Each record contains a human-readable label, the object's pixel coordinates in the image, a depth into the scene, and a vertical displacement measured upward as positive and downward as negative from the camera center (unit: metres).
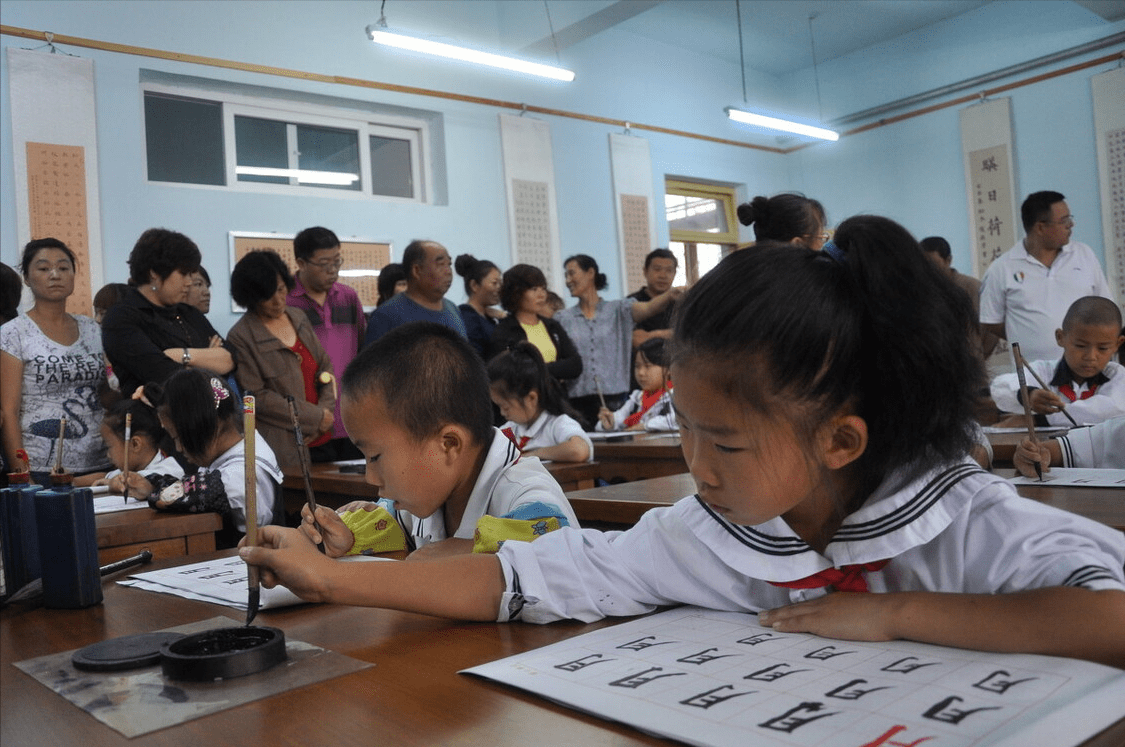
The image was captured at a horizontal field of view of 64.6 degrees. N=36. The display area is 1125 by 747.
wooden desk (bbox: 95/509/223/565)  1.77 -0.23
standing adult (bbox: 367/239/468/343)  3.81 +0.50
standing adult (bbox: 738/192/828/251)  2.55 +0.46
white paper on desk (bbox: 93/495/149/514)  2.15 -0.20
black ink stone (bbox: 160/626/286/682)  0.73 -0.20
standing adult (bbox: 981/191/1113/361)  4.22 +0.40
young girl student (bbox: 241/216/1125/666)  0.71 -0.06
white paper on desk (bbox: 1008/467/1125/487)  1.43 -0.20
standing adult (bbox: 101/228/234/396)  2.93 +0.34
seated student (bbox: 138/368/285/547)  2.05 -0.10
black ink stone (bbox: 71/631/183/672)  0.78 -0.20
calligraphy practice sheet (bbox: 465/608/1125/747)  0.53 -0.21
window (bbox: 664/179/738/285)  7.70 +1.46
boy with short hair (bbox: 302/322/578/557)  1.21 -0.06
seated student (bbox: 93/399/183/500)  2.80 -0.03
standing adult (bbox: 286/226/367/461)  3.82 +0.51
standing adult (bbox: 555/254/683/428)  4.75 +0.33
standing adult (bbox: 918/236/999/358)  4.46 +0.62
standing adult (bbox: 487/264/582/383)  4.27 +0.35
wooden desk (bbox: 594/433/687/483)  2.95 -0.23
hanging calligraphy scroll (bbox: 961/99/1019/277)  6.94 +1.48
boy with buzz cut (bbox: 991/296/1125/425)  2.68 -0.03
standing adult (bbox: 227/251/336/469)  3.25 +0.22
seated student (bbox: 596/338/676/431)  4.25 -0.06
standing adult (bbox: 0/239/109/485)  3.03 +0.19
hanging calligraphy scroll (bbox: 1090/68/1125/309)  6.33 +1.36
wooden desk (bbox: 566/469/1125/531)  1.23 -0.21
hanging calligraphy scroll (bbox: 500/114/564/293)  6.25 +1.45
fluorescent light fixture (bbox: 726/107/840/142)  6.41 +1.94
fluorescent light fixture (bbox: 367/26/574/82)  4.67 +1.92
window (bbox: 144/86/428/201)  4.87 +1.59
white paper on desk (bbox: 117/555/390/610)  1.01 -0.21
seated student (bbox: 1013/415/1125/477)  1.74 -0.17
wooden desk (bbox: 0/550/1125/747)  0.58 -0.22
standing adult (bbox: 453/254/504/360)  4.51 +0.53
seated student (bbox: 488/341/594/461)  3.22 +0.00
